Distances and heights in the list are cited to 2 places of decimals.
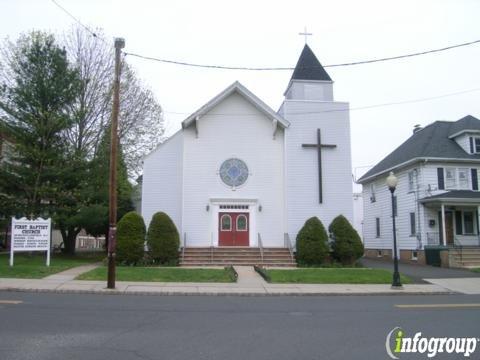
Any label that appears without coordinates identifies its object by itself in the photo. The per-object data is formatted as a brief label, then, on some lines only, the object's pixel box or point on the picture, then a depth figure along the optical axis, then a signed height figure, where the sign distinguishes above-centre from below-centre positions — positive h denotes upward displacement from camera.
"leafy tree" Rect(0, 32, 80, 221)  26.75 +6.32
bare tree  31.05 +8.48
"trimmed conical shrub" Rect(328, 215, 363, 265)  26.25 -0.33
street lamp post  17.95 -0.84
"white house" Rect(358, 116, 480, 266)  30.97 +2.88
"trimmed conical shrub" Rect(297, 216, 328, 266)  25.80 -0.42
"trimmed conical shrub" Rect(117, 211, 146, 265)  24.53 -0.14
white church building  28.31 +3.86
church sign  20.66 +0.06
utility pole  16.23 +2.16
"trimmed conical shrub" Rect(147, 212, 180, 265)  25.19 -0.25
